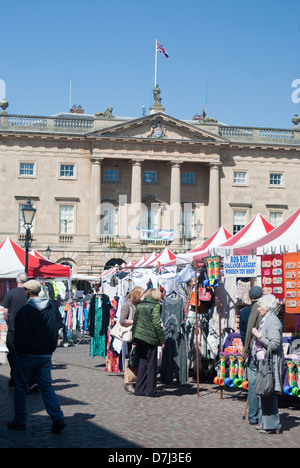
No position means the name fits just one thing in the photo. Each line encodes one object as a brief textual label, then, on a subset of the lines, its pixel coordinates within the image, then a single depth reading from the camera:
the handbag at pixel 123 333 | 14.30
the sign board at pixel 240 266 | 12.77
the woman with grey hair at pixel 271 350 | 9.25
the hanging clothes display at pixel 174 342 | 14.20
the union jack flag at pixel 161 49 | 53.09
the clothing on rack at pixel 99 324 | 17.52
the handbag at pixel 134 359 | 13.35
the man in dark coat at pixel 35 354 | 8.93
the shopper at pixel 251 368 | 9.84
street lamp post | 20.02
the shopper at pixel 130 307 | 13.98
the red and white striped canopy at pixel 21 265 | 19.61
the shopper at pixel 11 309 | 13.10
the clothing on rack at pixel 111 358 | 16.39
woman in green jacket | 12.86
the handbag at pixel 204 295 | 13.75
